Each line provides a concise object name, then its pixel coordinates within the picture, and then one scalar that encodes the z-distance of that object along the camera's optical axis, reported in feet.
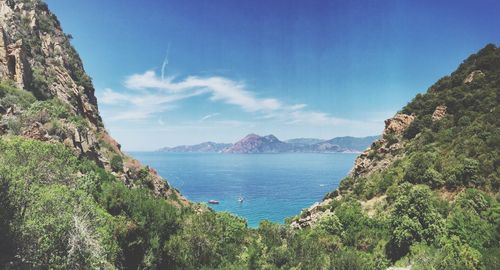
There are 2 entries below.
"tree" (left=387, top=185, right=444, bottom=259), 103.91
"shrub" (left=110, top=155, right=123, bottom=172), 166.50
